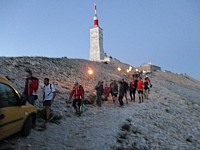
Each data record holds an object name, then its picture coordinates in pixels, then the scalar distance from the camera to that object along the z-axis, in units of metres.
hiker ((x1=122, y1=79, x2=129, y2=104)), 11.45
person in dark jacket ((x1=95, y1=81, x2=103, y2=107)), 11.01
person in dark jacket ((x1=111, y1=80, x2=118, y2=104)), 11.73
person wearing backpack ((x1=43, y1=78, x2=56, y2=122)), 7.27
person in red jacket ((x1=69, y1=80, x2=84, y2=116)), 8.75
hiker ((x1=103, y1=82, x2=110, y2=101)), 12.82
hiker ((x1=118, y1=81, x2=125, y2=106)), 11.15
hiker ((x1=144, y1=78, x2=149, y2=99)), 13.12
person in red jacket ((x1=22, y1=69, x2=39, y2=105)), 7.37
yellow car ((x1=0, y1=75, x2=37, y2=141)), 4.73
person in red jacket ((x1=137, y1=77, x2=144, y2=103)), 11.88
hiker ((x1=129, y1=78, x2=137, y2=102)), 12.42
